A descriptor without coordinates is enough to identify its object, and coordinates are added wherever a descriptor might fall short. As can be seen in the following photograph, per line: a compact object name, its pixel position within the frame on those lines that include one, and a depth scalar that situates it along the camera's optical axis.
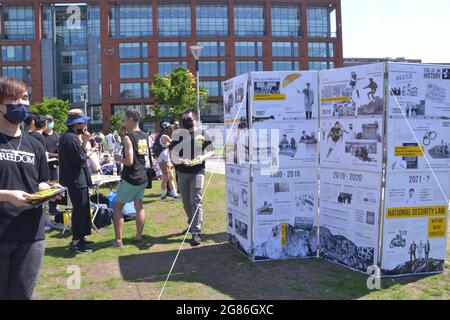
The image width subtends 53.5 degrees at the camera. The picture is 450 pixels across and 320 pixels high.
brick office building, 65.75
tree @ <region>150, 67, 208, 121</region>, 52.12
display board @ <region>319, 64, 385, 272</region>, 5.20
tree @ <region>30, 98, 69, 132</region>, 57.94
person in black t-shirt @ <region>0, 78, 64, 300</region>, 3.16
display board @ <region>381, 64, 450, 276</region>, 5.12
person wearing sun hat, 6.54
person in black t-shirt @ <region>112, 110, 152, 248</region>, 6.75
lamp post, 17.73
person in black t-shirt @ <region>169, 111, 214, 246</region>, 6.95
